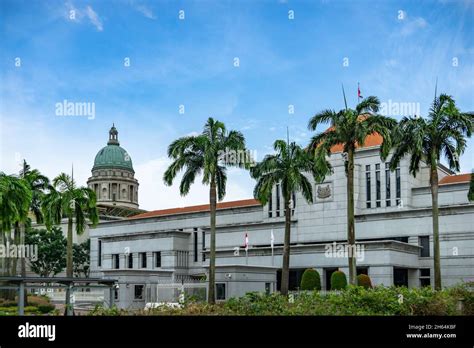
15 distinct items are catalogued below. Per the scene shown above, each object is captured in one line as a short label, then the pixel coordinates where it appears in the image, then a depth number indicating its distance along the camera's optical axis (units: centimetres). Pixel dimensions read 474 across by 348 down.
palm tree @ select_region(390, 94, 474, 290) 3634
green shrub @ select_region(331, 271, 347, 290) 4588
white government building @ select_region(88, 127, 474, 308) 4925
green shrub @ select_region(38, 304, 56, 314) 3812
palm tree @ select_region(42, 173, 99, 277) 4719
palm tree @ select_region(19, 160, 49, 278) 4861
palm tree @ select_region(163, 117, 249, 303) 4009
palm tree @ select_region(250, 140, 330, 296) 4284
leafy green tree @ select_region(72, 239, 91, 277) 8706
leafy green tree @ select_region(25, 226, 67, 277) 8288
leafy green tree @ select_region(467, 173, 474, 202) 3926
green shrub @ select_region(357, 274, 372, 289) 4403
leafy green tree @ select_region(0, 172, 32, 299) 3572
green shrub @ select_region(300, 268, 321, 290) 4844
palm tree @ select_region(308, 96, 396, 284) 3653
